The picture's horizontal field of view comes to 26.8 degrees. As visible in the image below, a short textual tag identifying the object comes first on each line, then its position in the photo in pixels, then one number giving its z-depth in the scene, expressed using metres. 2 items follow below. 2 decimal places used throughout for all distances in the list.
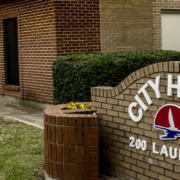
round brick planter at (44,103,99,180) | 4.67
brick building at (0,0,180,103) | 9.70
